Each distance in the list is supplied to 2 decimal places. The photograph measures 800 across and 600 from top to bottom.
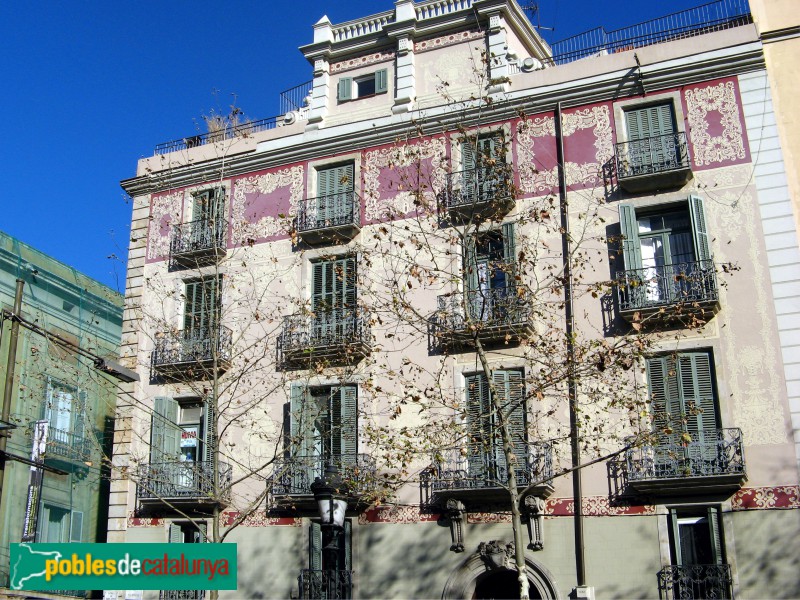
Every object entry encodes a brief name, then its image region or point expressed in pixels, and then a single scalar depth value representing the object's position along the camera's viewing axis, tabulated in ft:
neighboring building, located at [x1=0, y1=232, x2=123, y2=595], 94.07
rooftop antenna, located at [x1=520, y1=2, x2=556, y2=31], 90.68
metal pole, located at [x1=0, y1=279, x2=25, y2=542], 47.60
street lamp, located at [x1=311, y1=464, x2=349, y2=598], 50.34
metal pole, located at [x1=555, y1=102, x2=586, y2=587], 62.59
